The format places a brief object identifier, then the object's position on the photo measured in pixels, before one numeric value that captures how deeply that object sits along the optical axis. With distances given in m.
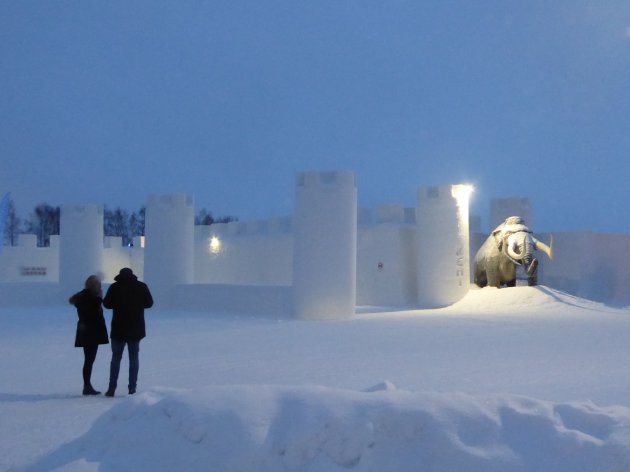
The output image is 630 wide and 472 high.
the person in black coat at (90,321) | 7.36
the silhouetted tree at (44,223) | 54.31
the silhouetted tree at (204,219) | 62.81
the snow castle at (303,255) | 16.84
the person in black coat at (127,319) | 7.14
